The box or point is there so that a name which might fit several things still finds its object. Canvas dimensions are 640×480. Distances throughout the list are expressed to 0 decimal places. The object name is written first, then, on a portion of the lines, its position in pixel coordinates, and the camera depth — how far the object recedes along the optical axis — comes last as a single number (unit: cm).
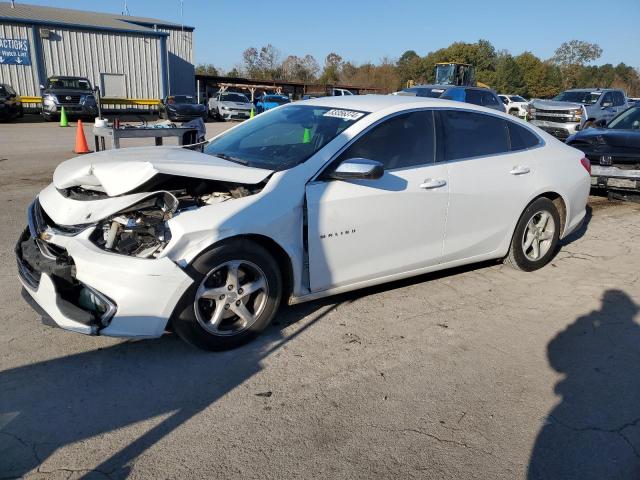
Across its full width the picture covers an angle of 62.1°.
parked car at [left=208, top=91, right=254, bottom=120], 2667
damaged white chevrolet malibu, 321
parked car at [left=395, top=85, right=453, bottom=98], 1630
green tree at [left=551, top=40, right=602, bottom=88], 8250
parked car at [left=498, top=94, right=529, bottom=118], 2931
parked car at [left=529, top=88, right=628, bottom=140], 1817
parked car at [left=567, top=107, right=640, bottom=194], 836
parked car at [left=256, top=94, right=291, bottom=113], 2886
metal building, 2798
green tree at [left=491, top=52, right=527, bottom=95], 6575
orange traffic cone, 1297
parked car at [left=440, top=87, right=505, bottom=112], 1598
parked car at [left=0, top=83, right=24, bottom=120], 2177
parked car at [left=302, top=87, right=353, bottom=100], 3647
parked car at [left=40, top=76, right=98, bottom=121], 2345
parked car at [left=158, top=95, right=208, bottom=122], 2466
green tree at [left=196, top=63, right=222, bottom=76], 6899
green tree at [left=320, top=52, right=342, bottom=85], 7000
